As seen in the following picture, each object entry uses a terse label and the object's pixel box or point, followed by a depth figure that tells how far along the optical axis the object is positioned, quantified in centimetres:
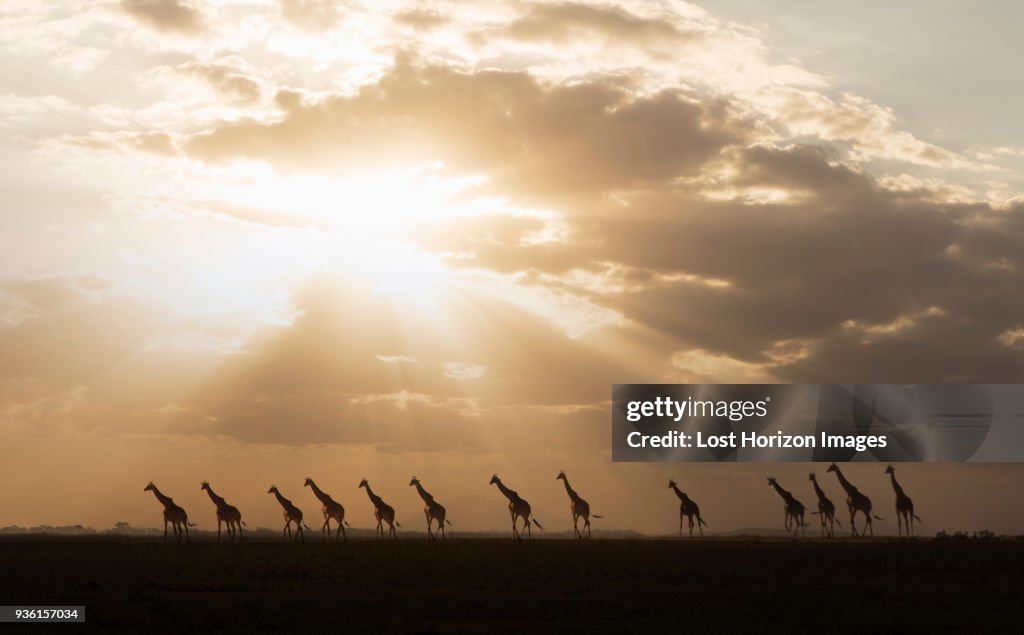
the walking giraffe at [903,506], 8444
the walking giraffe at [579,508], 8850
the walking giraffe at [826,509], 8406
